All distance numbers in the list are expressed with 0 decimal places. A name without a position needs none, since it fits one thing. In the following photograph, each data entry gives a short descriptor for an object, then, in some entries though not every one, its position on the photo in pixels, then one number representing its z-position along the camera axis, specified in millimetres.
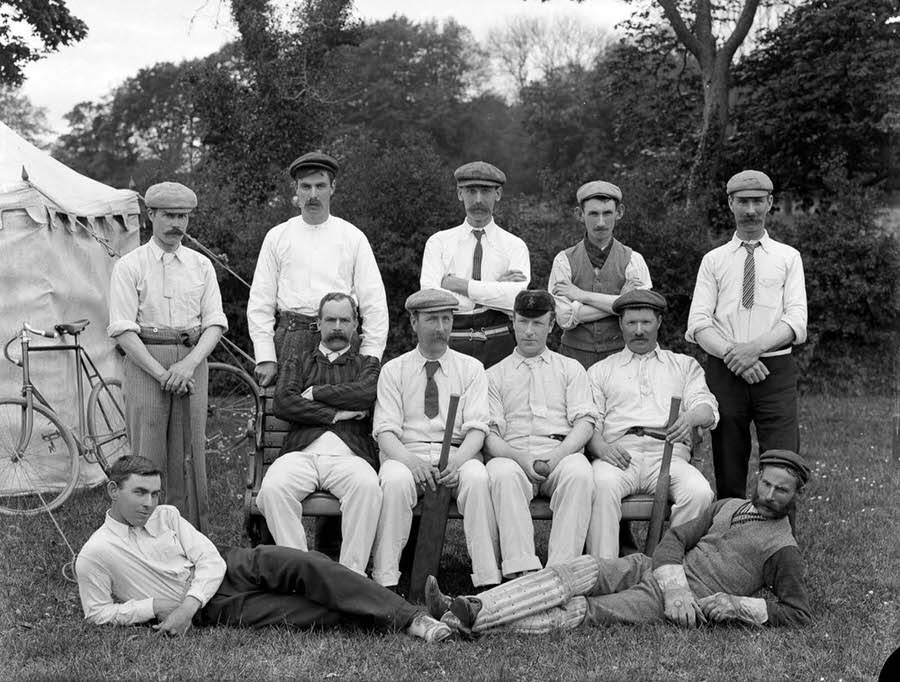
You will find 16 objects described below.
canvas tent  6793
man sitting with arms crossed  4574
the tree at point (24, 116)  23250
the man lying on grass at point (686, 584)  4117
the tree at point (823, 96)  13297
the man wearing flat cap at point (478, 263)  5559
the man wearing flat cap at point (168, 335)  5168
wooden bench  4688
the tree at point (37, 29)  10062
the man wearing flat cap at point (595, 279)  5445
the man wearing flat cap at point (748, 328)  5160
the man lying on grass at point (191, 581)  4031
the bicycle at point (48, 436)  6316
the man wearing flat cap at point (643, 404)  4867
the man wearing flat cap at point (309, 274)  5332
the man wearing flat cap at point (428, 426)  4594
